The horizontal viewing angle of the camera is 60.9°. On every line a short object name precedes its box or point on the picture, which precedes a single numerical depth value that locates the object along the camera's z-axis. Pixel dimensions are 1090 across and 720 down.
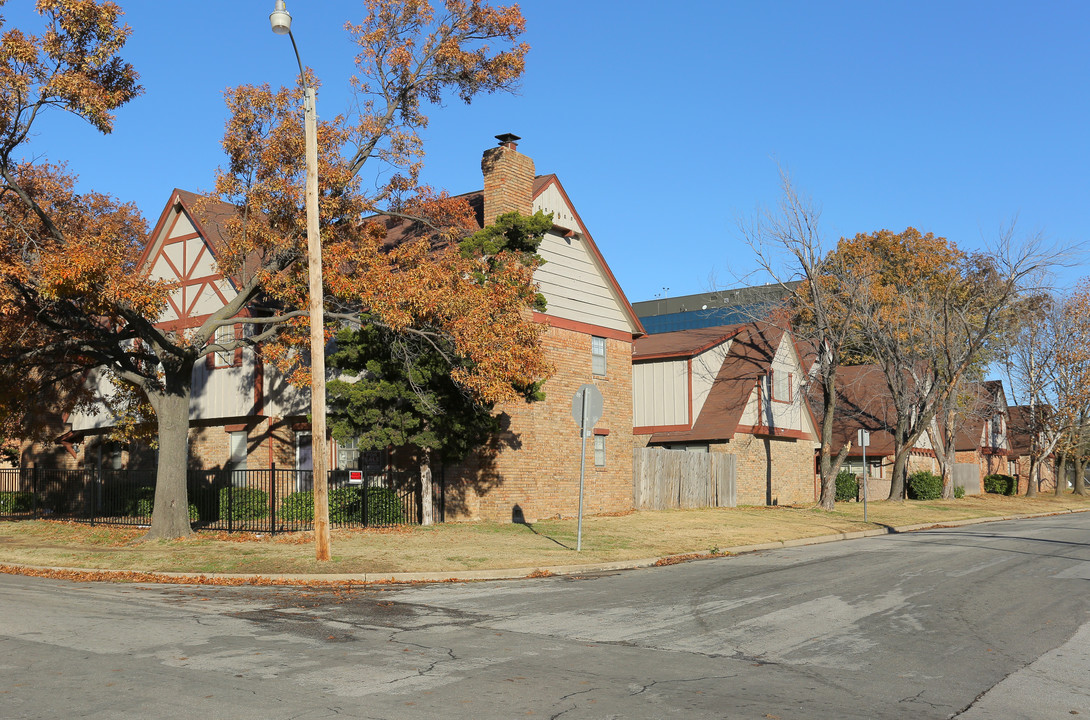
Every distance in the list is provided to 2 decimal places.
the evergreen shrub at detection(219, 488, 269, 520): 23.48
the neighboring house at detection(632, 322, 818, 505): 34.78
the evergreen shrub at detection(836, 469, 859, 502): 40.81
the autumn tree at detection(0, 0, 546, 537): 18.50
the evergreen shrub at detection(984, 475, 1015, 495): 57.91
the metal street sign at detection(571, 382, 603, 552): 17.56
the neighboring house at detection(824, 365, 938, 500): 45.84
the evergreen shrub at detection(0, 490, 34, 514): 31.28
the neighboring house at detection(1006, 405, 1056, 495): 64.92
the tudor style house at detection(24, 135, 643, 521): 24.56
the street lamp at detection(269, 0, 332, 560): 15.56
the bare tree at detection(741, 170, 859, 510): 33.16
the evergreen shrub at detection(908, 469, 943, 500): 45.12
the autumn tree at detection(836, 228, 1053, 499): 37.47
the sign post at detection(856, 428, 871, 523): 27.27
